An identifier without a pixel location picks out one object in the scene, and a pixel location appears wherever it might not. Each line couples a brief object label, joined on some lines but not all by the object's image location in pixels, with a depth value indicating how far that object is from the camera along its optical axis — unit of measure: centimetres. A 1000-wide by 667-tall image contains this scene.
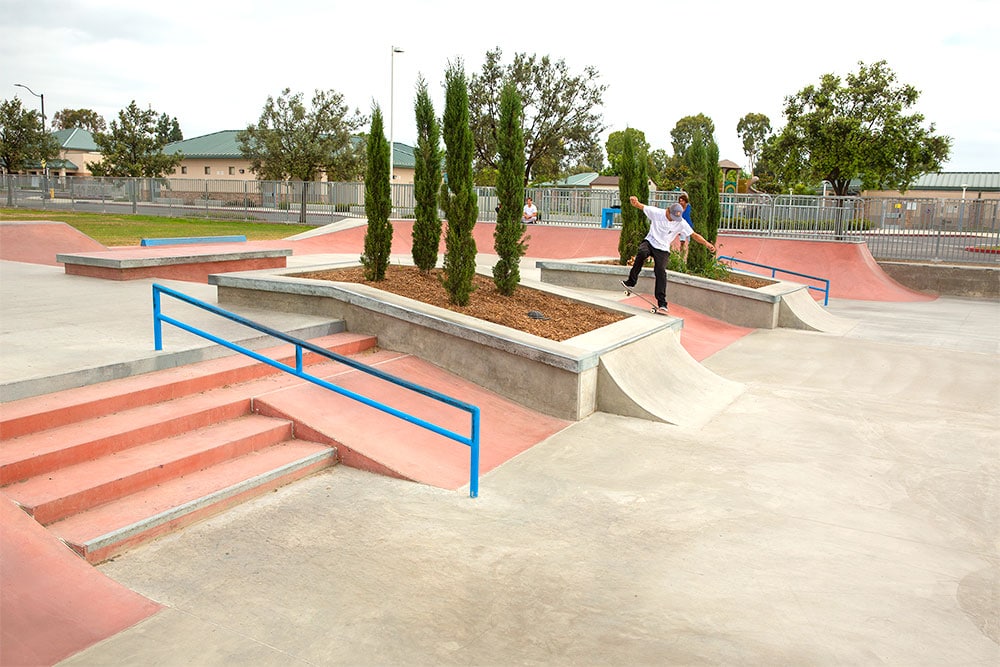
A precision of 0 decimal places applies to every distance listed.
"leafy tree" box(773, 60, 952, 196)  3688
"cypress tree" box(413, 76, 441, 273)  962
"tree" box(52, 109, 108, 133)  10500
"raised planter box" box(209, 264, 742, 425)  755
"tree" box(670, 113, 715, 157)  11181
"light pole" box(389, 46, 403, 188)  3512
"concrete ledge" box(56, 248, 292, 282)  1087
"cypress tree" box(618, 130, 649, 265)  1495
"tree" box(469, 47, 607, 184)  5084
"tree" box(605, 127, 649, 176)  9841
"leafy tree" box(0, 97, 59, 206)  4466
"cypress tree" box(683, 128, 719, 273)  1527
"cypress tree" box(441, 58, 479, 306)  899
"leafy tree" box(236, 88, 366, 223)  4019
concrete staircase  440
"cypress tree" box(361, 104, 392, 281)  970
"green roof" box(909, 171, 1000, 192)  7769
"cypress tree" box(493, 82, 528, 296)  932
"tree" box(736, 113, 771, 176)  11488
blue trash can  2527
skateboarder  1148
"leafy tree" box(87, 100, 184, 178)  4400
